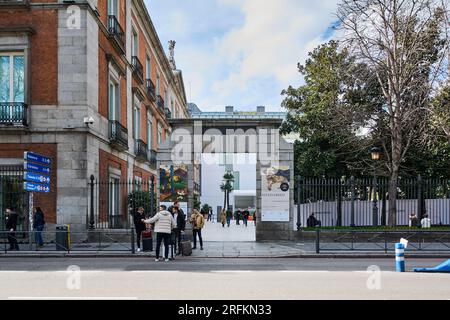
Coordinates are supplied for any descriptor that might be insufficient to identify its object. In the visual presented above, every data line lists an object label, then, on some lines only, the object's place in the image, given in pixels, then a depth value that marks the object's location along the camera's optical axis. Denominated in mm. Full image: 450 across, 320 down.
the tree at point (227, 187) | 66438
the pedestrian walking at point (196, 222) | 17156
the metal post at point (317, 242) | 15578
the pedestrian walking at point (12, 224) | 16484
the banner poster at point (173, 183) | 19094
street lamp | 20859
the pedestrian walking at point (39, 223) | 16969
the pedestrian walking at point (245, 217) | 37444
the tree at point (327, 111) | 26531
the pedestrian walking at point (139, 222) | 16862
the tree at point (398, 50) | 21734
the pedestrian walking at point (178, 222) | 16044
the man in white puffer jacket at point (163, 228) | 14148
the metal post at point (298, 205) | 18672
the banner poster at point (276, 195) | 19141
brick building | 18547
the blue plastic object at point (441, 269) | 11406
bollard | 11189
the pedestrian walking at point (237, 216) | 41000
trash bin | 16173
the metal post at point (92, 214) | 18250
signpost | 15617
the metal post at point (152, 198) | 18534
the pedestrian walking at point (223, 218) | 36116
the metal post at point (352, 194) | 18703
